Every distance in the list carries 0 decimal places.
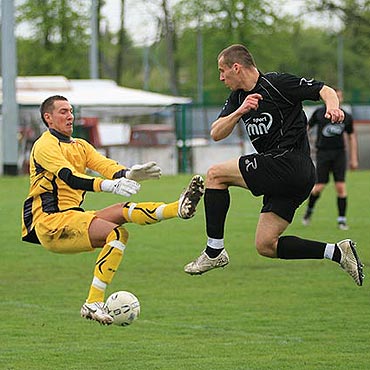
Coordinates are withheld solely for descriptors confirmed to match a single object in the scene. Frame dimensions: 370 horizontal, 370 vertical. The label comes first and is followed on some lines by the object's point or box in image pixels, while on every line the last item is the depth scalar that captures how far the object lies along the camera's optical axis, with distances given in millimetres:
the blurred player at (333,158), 39281
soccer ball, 19672
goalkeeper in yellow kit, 19937
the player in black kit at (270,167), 20406
